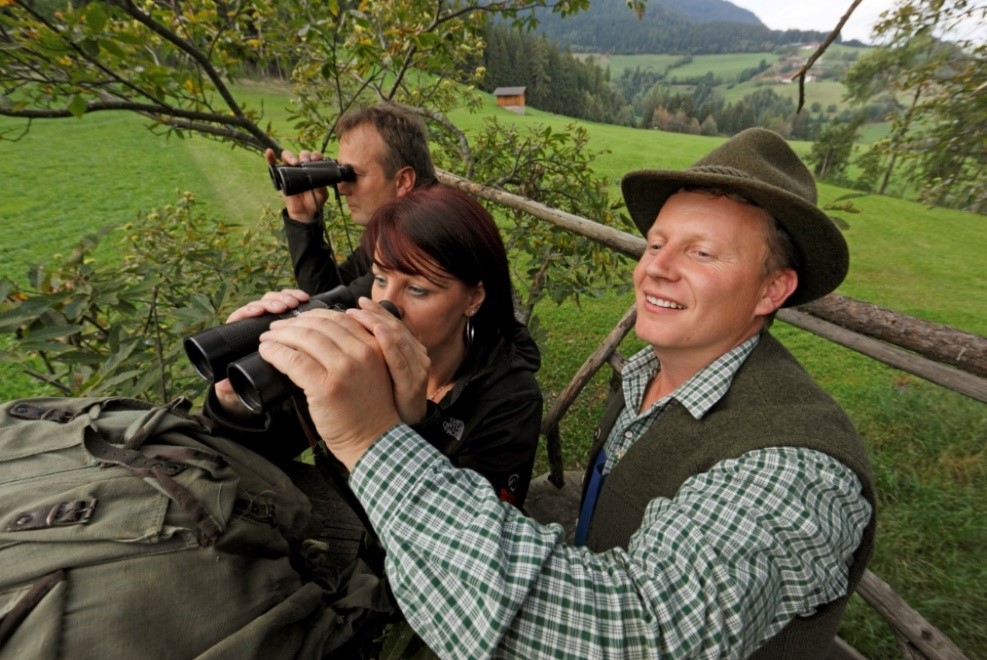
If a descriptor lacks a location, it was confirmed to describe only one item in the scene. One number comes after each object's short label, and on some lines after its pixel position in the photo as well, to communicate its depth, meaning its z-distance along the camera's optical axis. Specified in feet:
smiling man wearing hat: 1.73
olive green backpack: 1.83
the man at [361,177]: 3.93
